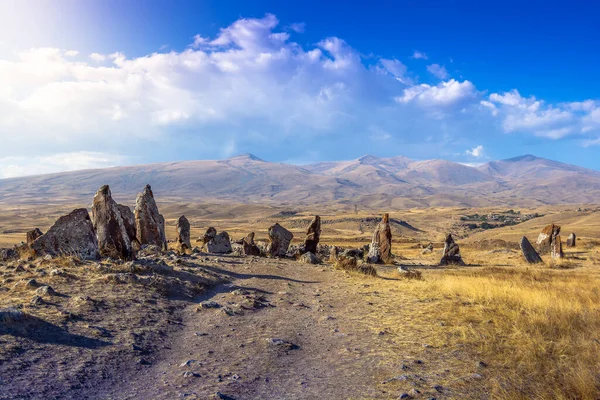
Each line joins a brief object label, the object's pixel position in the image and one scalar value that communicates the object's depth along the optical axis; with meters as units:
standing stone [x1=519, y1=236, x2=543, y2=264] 26.92
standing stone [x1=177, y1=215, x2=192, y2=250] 27.89
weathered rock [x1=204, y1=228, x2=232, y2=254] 25.75
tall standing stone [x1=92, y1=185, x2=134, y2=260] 16.38
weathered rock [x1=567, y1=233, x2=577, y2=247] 38.00
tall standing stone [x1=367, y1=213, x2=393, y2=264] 26.03
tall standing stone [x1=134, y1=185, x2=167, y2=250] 24.39
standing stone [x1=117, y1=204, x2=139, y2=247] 20.55
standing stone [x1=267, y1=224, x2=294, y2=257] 25.64
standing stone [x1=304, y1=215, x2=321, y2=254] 27.09
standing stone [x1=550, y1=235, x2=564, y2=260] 28.83
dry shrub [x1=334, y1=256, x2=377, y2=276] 18.84
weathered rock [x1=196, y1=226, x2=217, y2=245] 27.71
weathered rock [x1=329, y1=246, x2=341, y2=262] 25.71
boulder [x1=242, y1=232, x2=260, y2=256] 25.52
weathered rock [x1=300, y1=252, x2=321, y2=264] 23.53
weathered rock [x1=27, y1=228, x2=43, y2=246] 18.42
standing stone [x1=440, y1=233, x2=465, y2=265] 26.25
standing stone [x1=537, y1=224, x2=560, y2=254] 30.96
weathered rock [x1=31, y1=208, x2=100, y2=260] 14.41
